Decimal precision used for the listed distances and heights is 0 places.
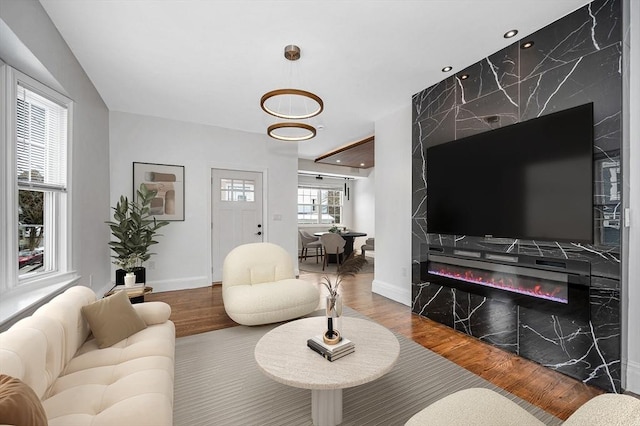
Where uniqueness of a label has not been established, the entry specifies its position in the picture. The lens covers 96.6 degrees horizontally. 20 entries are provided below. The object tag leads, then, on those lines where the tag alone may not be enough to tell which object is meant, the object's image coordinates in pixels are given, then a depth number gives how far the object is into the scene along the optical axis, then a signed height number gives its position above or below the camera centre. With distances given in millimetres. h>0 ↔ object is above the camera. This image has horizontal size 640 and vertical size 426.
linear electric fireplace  2197 -621
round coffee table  1512 -882
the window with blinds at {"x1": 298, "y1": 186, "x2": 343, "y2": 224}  9078 +226
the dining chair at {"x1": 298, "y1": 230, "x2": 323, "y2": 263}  7473 -805
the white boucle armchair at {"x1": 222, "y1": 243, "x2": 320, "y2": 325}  2957 -860
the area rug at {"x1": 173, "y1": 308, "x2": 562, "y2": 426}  1738 -1253
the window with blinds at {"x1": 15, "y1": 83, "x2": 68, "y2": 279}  2283 +292
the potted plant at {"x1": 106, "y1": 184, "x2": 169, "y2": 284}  3768 -354
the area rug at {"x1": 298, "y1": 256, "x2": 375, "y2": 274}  6285 -1319
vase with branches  1688 -531
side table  3193 -920
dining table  7063 -683
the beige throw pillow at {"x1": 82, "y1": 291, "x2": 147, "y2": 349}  1819 -719
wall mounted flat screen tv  2164 +286
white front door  5090 -4
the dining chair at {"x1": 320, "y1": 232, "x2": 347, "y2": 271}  6223 -676
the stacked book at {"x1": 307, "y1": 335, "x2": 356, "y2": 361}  1703 -839
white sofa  1167 -837
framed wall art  4496 +425
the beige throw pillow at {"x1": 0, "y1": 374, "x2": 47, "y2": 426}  822 -590
